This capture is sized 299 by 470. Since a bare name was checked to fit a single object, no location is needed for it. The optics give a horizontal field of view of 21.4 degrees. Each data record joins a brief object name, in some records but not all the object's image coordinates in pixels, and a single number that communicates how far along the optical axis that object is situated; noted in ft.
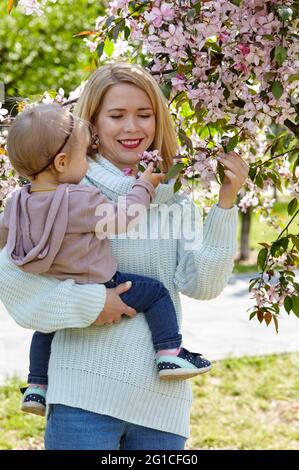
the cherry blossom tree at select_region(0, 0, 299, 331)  6.63
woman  6.61
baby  6.29
